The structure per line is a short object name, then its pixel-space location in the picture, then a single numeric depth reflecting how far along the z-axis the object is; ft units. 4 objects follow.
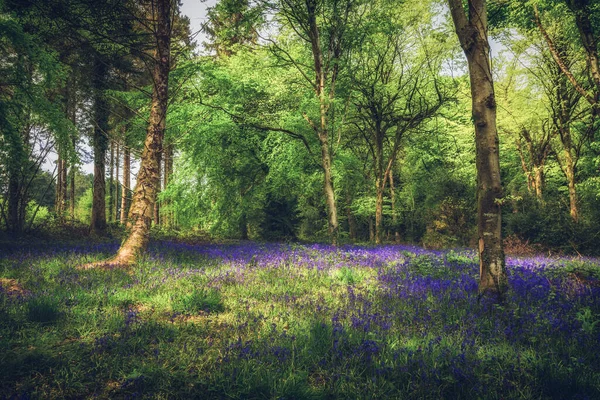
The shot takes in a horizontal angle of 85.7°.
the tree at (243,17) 38.47
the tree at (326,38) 41.98
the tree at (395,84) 56.34
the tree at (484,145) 16.99
